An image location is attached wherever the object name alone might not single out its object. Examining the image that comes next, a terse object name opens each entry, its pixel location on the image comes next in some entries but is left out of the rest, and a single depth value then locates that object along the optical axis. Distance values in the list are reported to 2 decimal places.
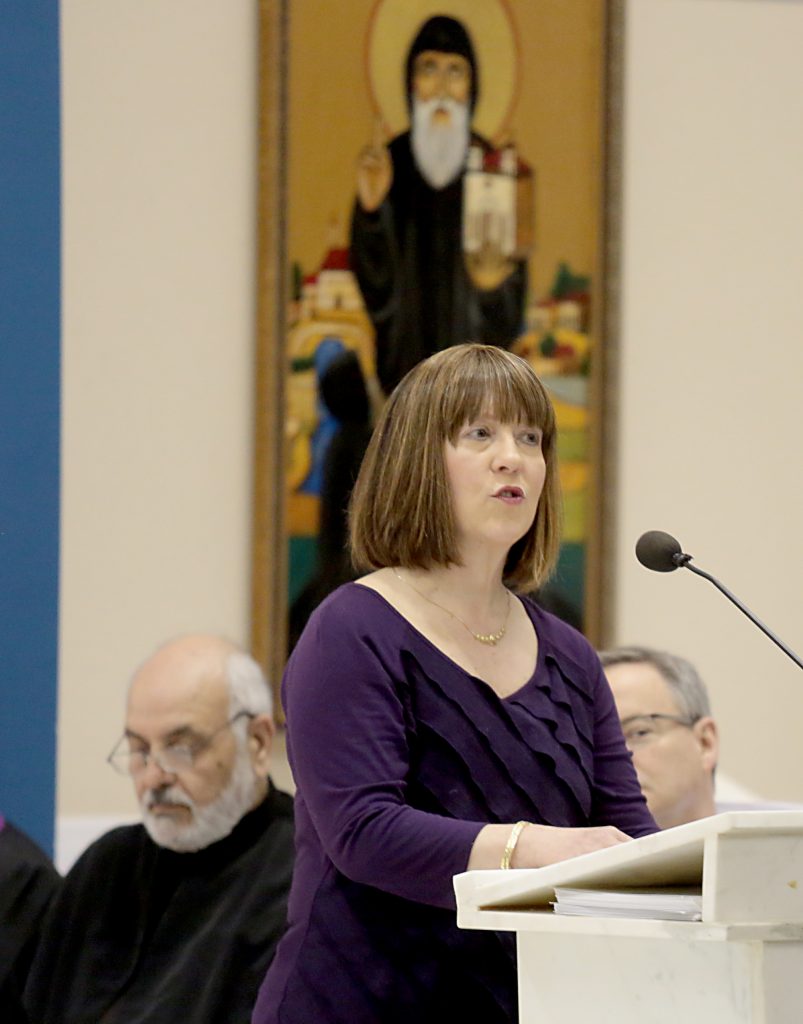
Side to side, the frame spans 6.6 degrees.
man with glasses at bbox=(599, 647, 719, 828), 8.20
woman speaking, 7.07
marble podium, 6.70
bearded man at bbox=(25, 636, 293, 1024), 8.28
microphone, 7.27
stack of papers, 6.76
